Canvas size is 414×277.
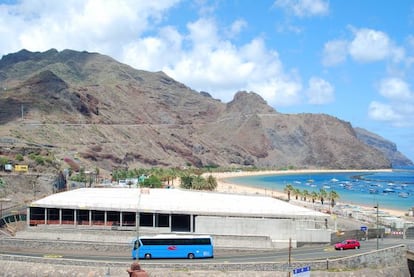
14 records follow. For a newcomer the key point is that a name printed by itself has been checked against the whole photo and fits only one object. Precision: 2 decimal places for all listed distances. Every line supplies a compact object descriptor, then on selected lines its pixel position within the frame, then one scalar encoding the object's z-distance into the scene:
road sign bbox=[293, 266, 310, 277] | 33.34
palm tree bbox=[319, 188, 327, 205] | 115.03
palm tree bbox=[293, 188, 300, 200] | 123.26
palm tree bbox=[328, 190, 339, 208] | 110.27
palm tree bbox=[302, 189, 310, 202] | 121.18
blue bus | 47.31
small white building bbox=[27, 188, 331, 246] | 55.84
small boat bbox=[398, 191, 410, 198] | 169.86
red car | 51.75
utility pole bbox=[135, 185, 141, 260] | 46.54
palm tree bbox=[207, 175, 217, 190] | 121.50
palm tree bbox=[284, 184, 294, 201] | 123.02
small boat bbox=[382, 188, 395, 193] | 184.62
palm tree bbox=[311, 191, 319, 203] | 116.50
